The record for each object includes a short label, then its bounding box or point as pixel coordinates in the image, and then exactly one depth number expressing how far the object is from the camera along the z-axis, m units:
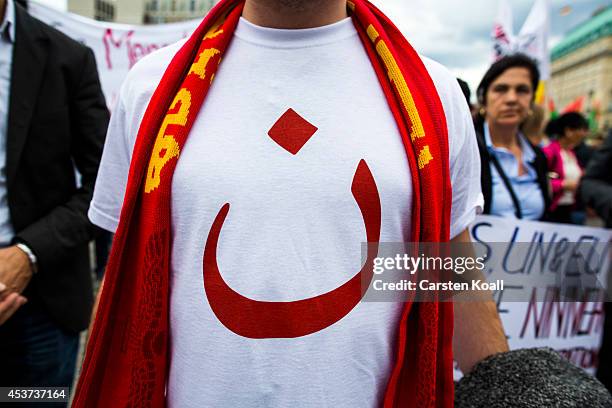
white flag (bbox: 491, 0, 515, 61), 4.27
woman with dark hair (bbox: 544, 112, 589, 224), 3.46
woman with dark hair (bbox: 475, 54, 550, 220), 2.65
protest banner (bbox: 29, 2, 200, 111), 3.85
